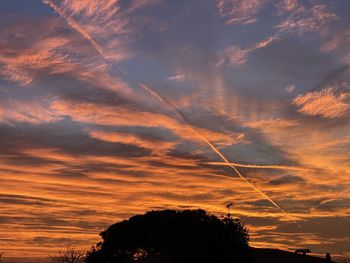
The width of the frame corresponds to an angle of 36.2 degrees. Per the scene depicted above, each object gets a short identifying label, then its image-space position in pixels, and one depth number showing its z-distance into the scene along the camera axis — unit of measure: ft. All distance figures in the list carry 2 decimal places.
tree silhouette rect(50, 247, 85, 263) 361.41
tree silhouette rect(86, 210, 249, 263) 294.87
